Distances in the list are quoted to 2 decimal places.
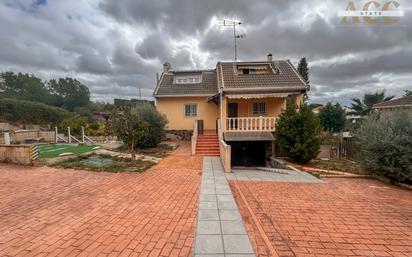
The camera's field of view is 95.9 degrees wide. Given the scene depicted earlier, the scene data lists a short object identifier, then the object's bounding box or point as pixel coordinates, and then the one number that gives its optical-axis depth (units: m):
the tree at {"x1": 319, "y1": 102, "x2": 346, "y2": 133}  25.94
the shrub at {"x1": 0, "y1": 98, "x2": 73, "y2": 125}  25.60
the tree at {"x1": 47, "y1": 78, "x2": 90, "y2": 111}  51.22
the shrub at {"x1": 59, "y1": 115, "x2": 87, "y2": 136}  21.39
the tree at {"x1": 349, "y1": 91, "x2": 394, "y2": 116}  33.81
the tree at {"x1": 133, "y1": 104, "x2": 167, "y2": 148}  14.03
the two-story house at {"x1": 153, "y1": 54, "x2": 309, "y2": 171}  13.38
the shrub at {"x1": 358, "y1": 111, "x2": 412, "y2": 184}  7.16
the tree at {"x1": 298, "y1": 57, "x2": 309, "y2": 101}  35.03
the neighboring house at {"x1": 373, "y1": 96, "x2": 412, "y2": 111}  19.29
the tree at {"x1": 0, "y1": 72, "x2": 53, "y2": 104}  42.84
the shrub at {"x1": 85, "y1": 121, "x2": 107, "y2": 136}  23.44
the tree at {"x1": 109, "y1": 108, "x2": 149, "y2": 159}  10.36
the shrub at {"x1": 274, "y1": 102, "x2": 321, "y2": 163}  10.34
